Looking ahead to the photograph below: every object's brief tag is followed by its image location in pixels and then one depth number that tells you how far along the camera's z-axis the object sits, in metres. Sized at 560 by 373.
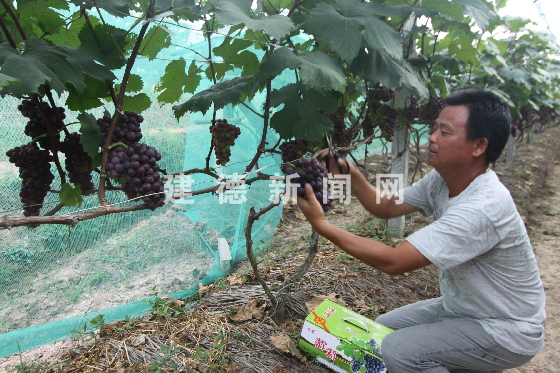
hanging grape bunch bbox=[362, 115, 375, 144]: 3.24
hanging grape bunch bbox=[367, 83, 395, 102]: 3.07
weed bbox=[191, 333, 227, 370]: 2.24
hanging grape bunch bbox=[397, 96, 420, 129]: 3.45
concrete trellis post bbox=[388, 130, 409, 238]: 3.90
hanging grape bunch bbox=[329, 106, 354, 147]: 2.52
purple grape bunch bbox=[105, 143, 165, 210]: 1.36
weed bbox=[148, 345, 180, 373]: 2.17
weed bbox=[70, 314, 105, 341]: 2.57
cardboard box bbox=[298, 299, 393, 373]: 2.07
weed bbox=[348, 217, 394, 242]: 4.18
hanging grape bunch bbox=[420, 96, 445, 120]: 3.49
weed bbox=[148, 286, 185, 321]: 2.75
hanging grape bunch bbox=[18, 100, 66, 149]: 1.48
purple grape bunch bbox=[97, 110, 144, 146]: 1.47
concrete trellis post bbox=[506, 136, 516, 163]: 8.65
